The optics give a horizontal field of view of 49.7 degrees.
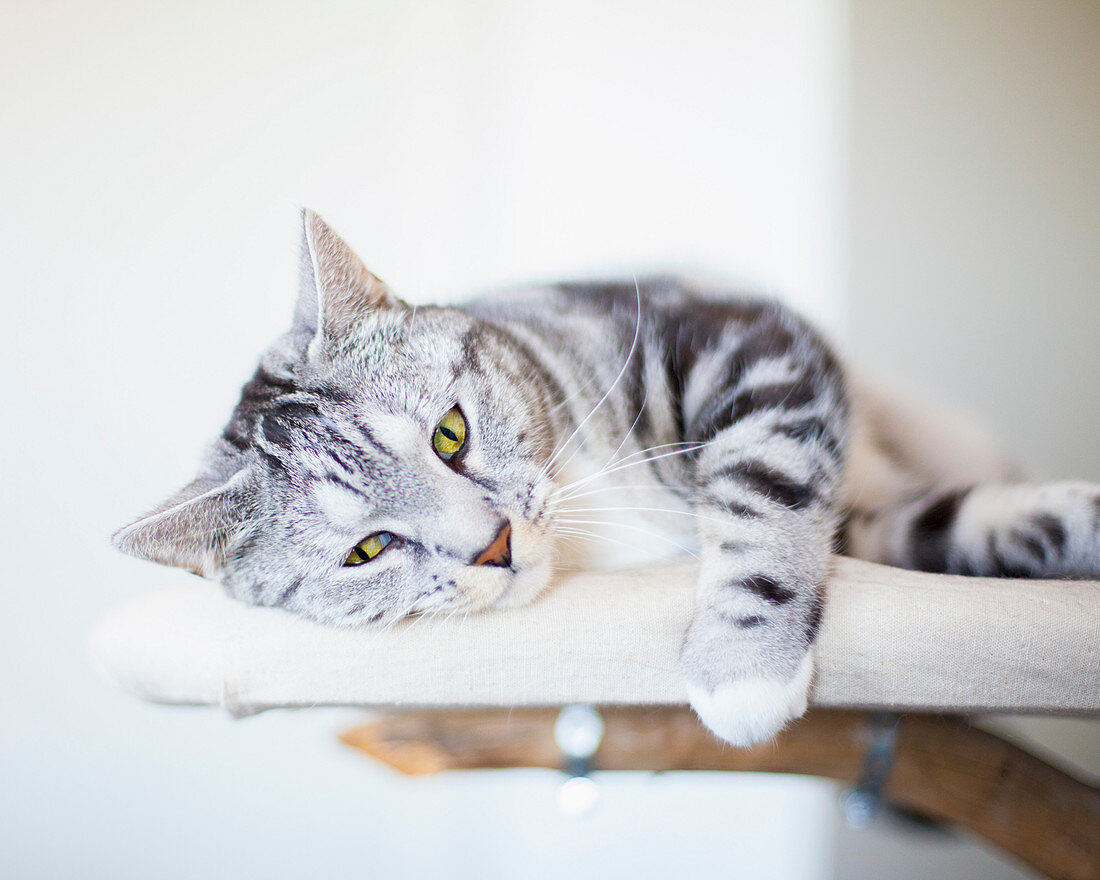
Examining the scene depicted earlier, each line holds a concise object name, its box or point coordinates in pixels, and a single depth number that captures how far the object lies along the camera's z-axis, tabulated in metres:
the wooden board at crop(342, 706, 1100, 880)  0.43
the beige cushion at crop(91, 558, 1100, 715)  0.37
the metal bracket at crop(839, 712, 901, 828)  0.43
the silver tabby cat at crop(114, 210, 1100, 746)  0.39
